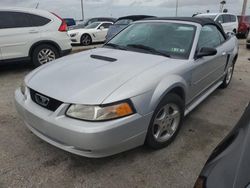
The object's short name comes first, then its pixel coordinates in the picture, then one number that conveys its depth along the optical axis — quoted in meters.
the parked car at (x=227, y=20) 12.35
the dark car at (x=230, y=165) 1.14
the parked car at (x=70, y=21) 24.70
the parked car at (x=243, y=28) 16.05
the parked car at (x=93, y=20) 15.82
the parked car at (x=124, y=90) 2.13
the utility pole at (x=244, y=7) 20.29
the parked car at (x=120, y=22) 8.70
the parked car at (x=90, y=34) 12.48
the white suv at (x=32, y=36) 5.82
